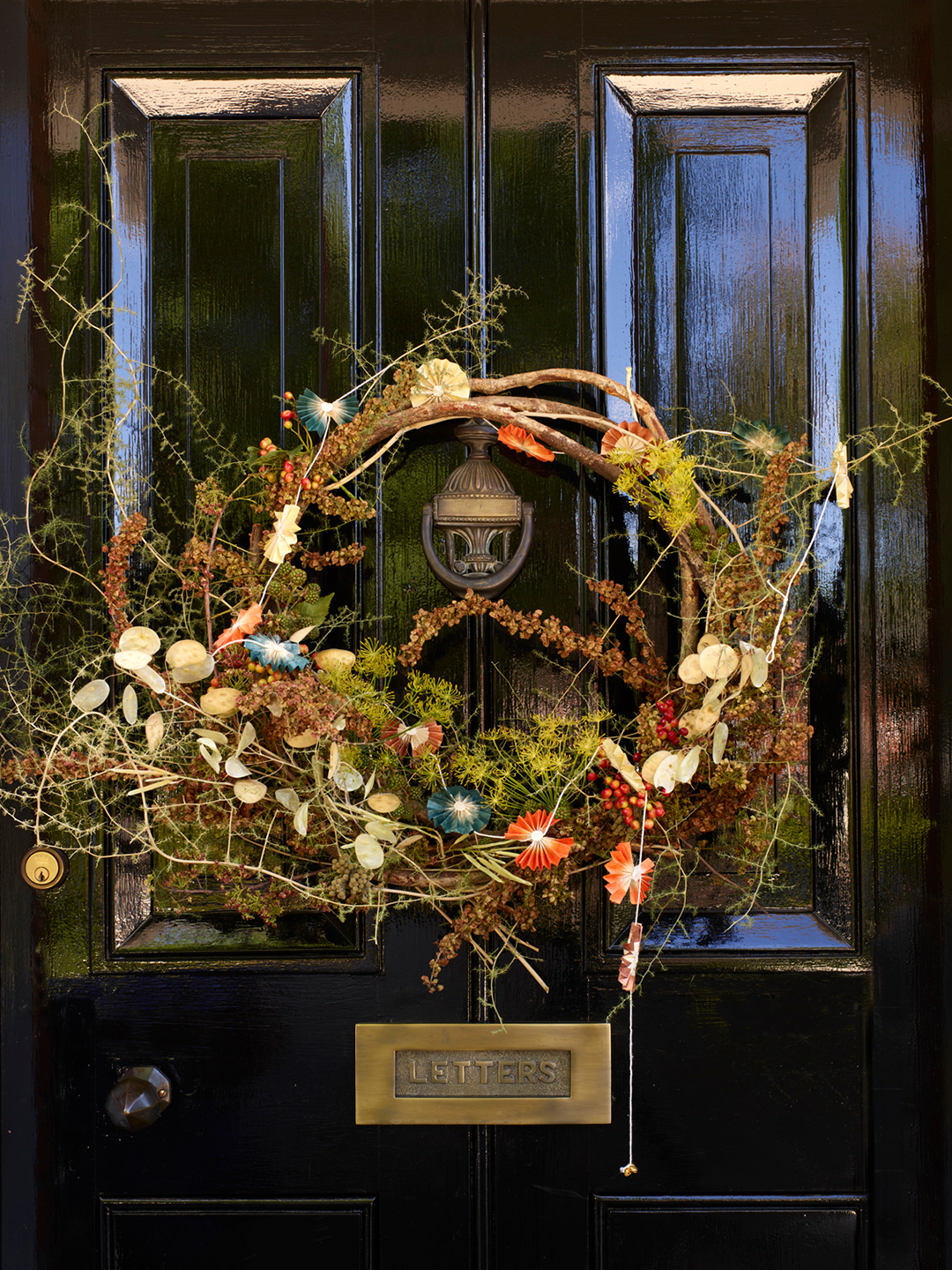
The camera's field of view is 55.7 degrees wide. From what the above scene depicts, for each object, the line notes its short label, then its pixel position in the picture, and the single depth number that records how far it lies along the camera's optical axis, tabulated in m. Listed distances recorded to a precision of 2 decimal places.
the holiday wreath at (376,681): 1.18
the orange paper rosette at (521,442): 1.28
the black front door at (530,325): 1.34
